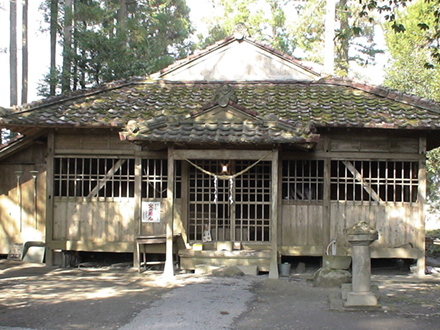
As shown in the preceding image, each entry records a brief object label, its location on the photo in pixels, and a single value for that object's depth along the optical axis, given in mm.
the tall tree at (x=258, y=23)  33688
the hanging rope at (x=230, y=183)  10575
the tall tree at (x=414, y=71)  20328
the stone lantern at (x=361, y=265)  7898
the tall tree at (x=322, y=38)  26859
